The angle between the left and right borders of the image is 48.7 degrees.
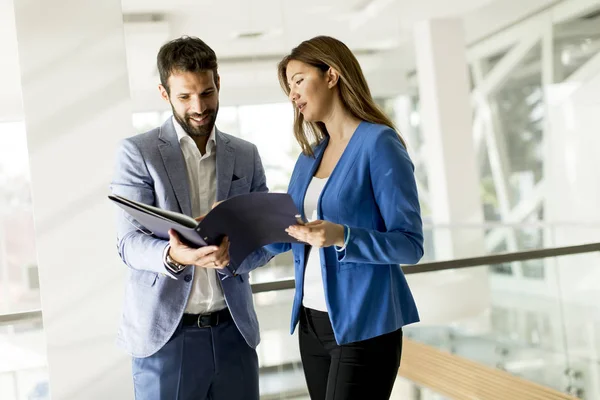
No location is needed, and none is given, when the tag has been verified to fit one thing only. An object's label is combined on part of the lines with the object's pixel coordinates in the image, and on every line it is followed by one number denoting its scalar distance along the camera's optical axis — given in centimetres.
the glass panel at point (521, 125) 444
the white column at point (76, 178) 279
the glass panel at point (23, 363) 299
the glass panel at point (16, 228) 327
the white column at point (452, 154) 421
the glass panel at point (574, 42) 456
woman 183
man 197
